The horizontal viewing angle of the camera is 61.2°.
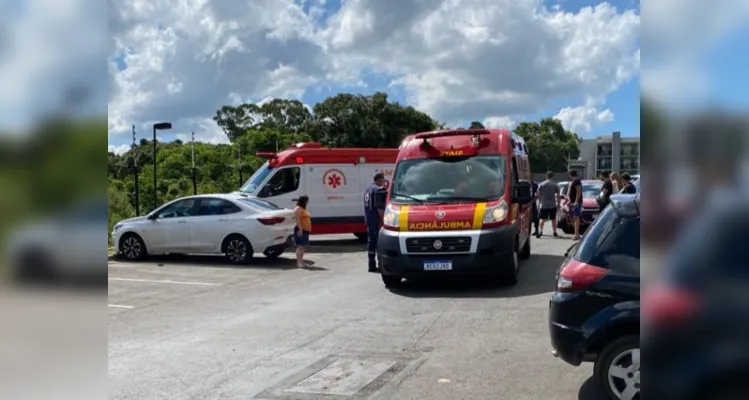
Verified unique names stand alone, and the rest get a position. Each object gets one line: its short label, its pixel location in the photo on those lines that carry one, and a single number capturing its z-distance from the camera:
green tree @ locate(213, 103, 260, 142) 64.65
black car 4.44
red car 18.50
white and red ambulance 17.03
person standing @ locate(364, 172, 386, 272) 12.02
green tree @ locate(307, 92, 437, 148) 50.94
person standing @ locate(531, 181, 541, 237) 18.20
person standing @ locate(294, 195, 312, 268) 13.08
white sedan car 13.70
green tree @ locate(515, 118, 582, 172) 82.00
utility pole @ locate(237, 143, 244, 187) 29.38
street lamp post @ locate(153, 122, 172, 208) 15.86
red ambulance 9.48
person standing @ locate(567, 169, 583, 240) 16.70
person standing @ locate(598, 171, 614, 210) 14.68
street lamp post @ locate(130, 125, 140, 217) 14.37
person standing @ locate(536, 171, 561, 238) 17.70
